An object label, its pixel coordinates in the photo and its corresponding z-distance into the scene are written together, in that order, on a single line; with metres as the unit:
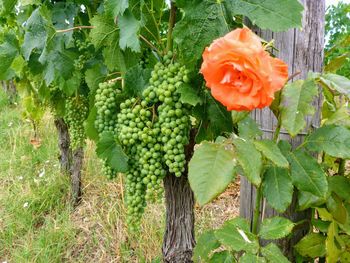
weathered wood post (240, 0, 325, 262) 1.19
